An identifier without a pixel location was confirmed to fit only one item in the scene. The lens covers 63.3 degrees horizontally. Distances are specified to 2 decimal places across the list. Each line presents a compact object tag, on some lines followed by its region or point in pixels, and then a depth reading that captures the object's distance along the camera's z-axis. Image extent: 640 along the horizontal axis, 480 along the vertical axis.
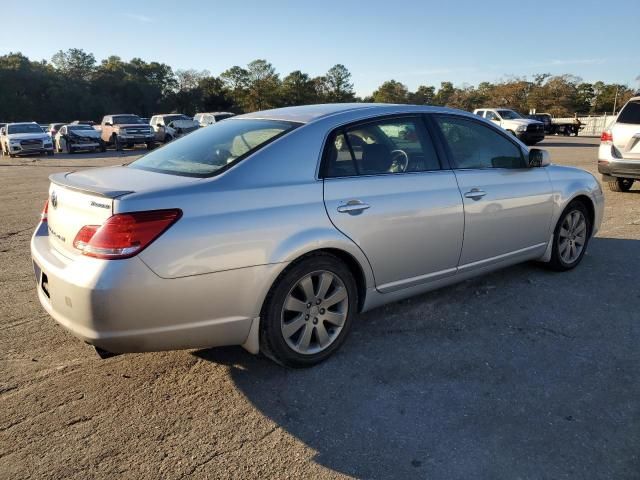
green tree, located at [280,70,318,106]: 84.38
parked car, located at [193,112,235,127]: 28.80
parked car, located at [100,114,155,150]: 27.95
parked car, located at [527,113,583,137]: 40.45
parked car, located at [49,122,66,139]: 34.37
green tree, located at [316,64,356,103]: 95.56
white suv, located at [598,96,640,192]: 8.81
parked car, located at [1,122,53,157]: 24.70
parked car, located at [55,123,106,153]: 28.05
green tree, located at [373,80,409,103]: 86.62
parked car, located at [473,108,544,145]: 26.52
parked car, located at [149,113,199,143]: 30.78
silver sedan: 2.64
